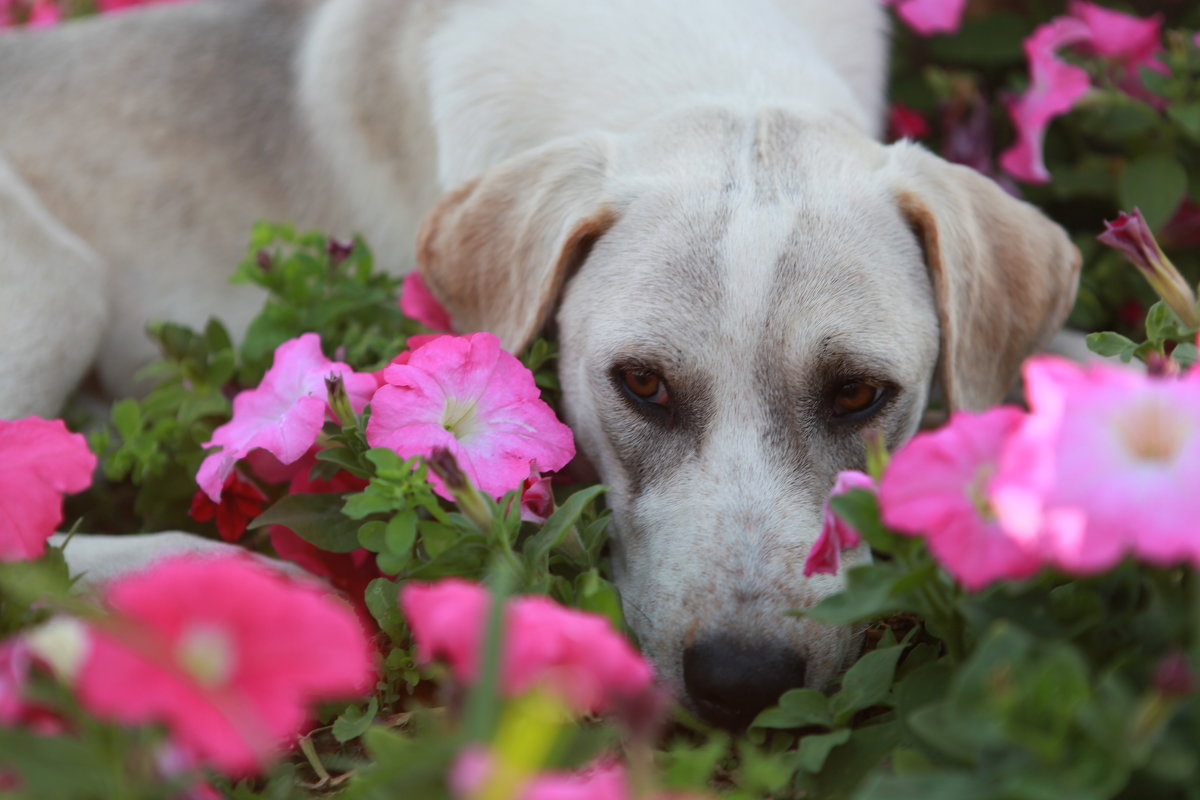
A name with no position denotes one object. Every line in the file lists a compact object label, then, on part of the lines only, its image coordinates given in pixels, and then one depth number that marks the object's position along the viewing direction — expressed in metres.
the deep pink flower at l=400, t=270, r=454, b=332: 1.53
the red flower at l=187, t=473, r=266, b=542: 1.48
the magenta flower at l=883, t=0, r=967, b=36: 1.65
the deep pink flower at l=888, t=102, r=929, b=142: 1.71
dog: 1.44
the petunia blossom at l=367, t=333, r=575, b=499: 1.39
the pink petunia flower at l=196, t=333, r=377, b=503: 1.41
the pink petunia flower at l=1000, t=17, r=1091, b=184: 1.60
